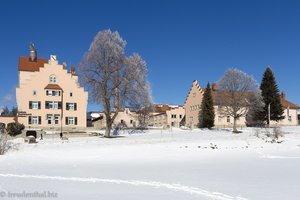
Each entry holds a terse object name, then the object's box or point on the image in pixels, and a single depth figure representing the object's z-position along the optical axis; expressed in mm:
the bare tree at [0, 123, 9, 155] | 27438
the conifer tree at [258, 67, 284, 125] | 63312
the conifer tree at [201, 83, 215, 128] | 64938
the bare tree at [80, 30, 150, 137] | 45562
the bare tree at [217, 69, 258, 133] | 54062
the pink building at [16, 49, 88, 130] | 55719
